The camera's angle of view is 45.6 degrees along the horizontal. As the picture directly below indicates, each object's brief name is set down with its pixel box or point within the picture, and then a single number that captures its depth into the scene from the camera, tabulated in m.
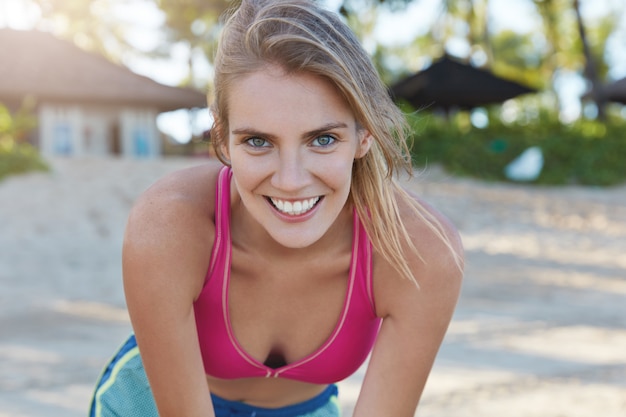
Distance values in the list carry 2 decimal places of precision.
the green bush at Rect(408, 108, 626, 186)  14.28
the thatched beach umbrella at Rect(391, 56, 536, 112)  14.62
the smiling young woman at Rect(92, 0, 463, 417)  1.50
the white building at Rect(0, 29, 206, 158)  17.27
